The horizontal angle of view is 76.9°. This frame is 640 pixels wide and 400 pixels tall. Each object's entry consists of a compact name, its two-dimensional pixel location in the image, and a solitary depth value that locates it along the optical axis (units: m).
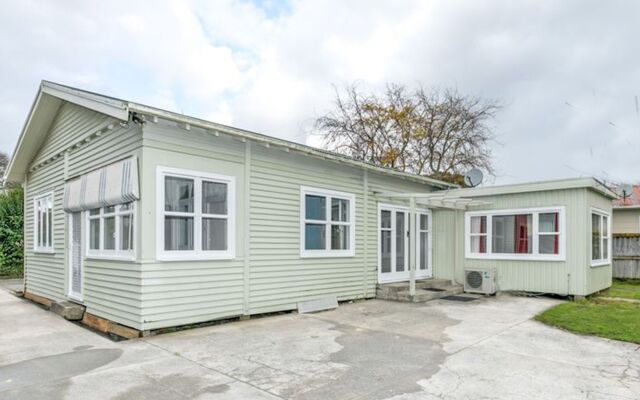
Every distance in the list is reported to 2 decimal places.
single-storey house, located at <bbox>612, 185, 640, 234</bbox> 17.27
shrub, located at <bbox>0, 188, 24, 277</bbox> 15.88
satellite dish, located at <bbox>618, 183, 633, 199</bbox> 12.19
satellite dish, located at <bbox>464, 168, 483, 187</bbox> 11.19
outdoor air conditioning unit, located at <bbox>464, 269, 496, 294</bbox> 9.48
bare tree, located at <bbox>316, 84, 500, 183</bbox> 20.47
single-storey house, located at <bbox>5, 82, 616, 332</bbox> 5.94
